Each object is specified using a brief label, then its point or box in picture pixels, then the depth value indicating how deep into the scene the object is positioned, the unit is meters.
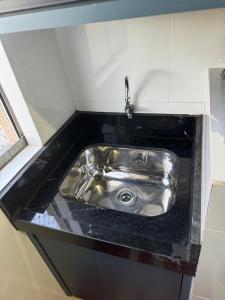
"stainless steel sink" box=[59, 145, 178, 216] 1.12
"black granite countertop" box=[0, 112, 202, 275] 0.73
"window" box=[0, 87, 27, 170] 0.97
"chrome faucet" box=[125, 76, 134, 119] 1.13
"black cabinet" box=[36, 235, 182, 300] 0.88
